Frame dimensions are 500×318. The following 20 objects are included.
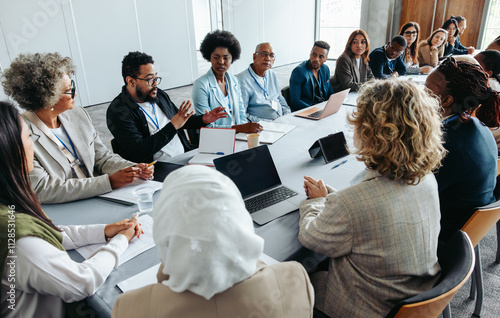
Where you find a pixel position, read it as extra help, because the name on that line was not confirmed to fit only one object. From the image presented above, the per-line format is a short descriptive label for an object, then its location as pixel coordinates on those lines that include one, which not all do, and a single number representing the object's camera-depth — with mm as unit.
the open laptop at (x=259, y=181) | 1544
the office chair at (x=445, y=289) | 915
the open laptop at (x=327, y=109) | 2892
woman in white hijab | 653
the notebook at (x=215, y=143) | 2049
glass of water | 1523
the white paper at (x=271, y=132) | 2430
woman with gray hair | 1636
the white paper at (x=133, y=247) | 1224
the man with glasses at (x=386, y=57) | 4431
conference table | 1149
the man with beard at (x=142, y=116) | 2195
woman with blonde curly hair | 1065
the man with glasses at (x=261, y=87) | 3324
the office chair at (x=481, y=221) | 1287
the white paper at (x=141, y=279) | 1082
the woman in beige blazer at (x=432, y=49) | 5438
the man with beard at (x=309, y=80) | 3611
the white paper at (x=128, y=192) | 1611
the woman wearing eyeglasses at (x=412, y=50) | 5055
